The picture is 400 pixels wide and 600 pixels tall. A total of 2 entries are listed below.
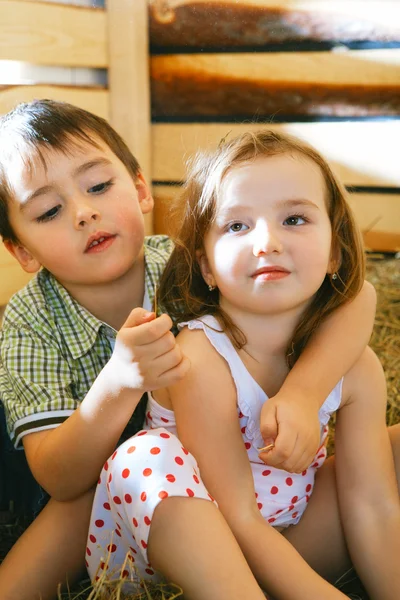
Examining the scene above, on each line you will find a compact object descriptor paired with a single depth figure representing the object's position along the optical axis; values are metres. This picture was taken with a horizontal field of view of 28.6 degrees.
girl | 0.85
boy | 0.95
